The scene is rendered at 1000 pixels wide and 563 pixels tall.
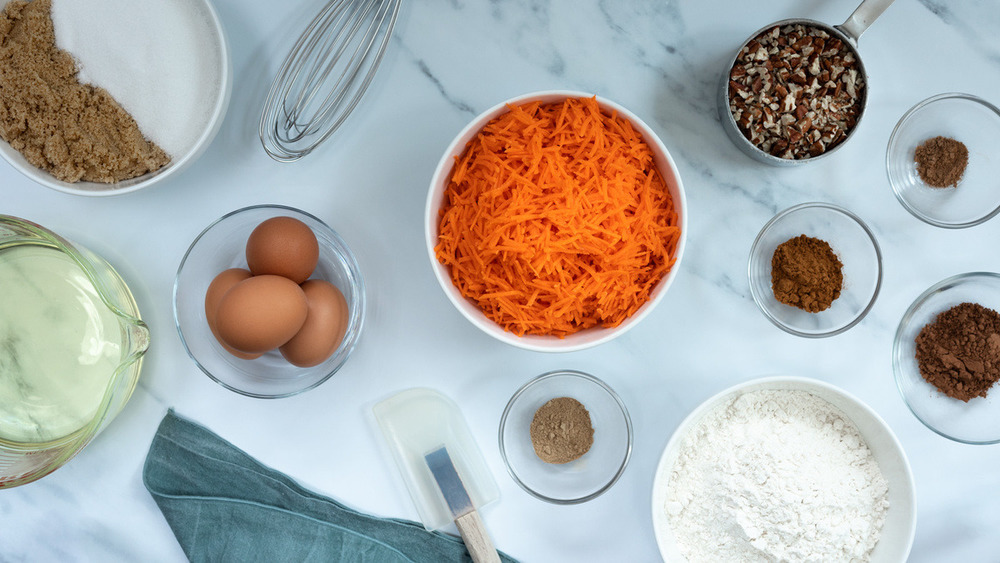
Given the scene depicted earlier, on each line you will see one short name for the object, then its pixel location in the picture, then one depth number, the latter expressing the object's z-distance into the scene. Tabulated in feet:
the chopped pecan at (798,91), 2.85
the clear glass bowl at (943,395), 2.95
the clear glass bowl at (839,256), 2.95
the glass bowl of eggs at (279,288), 2.80
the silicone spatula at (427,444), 3.00
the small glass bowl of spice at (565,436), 2.98
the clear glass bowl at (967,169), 2.97
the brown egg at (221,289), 2.86
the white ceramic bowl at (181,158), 2.87
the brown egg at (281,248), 2.80
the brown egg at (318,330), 2.83
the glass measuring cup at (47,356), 2.88
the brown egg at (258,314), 2.70
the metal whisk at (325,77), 2.99
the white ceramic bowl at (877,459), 2.83
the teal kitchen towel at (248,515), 3.02
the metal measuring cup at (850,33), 2.84
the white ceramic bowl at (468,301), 2.77
